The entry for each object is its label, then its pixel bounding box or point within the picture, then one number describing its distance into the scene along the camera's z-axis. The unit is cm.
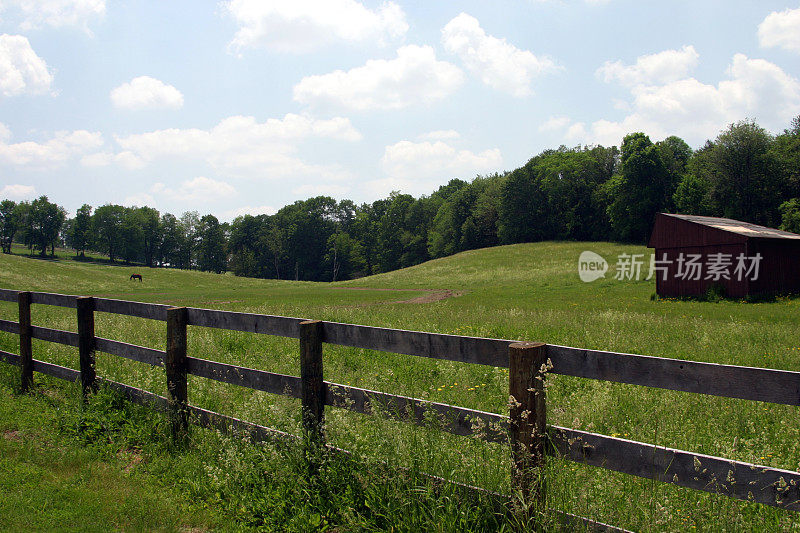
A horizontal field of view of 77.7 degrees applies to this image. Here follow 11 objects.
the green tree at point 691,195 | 8144
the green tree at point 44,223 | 12862
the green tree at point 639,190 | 8450
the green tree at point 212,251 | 15712
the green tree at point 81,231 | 13738
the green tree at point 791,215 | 6700
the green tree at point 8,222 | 13625
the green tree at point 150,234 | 15475
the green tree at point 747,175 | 7462
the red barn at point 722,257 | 3238
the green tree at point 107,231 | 13838
